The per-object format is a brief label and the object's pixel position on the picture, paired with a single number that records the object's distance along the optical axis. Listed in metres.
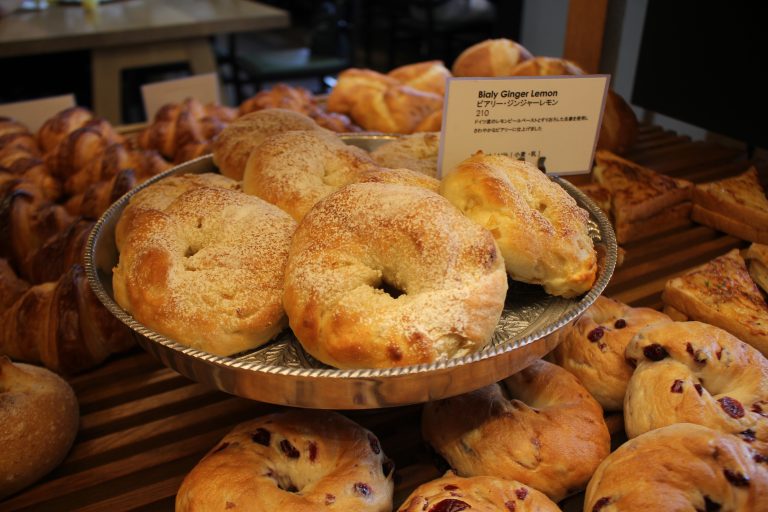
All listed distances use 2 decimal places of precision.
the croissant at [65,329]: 0.51
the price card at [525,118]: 0.48
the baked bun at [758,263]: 0.57
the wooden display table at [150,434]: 0.44
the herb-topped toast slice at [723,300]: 0.51
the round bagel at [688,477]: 0.37
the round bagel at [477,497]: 0.37
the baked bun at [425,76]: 0.89
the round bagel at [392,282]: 0.37
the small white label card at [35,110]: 0.85
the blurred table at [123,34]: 1.36
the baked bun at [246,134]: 0.55
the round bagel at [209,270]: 0.40
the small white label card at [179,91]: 0.91
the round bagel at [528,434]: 0.41
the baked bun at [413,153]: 0.53
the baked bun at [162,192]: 0.47
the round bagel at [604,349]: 0.47
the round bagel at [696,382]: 0.42
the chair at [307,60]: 1.63
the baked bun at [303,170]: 0.47
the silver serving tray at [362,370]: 0.36
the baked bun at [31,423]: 0.43
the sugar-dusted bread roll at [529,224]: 0.41
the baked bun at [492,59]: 0.86
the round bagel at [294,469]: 0.38
